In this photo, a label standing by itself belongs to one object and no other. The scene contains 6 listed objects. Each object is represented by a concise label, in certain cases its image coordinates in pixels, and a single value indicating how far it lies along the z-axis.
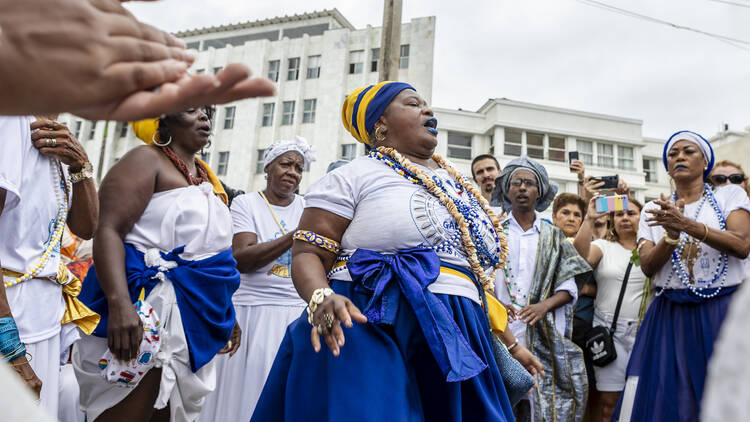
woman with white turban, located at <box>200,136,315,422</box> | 3.83
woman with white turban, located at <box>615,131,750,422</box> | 3.84
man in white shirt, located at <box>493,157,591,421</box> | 4.31
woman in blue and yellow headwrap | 2.09
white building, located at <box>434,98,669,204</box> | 30.77
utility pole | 8.17
